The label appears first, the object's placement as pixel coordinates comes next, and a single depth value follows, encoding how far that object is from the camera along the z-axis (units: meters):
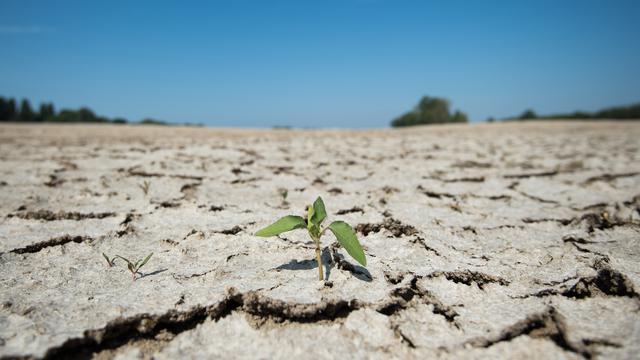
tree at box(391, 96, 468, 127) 31.12
